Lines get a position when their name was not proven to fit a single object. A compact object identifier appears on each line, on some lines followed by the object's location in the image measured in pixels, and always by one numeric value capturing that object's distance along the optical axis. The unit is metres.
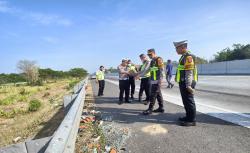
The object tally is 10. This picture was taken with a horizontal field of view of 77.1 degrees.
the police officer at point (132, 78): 7.12
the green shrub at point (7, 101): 11.69
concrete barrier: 20.33
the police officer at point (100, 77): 9.39
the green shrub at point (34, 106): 8.61
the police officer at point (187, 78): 3.59
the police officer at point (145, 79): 6.17
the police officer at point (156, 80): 4.57
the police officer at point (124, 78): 6.72
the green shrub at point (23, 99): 13.22
